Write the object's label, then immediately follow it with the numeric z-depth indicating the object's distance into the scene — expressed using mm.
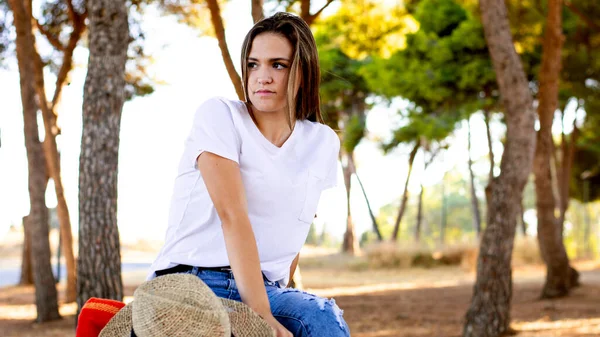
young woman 1898
